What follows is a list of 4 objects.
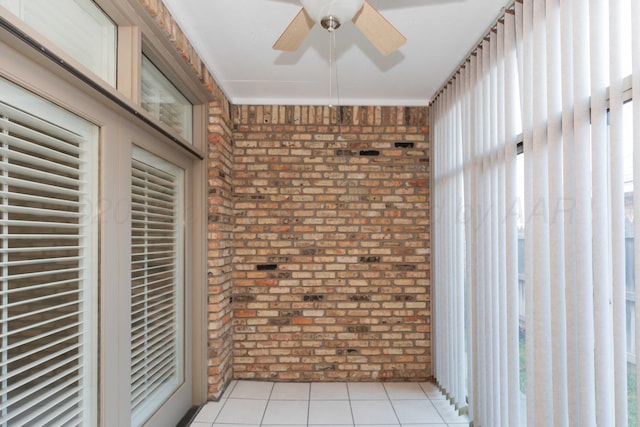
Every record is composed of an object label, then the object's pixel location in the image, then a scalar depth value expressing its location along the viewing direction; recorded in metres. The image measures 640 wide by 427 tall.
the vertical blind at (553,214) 1.31
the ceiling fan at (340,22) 1.35
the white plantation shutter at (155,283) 2.10
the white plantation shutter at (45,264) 1.23
